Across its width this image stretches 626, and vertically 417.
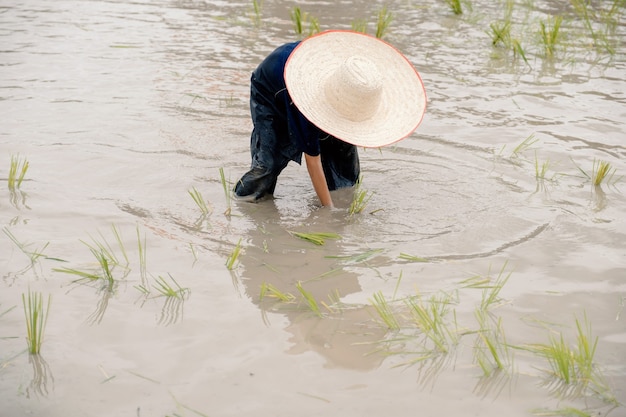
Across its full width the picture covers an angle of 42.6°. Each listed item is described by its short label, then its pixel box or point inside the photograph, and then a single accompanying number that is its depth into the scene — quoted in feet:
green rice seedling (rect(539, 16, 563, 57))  19.98
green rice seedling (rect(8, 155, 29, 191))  12.00
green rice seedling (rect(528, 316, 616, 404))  7.63
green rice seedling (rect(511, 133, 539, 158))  14.11
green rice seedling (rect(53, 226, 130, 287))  9.39
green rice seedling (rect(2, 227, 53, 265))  9.96
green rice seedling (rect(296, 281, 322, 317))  8.96
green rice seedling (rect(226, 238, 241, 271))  9.93
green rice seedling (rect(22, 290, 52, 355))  7.83
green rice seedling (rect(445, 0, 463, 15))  23.47
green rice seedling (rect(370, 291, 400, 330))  8.71
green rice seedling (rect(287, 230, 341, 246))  10.85
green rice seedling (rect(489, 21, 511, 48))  20.34
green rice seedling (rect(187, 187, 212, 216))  11.64
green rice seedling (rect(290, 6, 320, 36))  20.66
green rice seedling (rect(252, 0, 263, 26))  22.63
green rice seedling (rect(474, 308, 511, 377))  7.96
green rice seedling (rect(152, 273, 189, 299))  9.17
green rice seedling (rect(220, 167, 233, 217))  11.61
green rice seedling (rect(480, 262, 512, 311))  9.16
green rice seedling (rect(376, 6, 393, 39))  20.79
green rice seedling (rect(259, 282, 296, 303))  9.24
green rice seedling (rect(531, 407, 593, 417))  7.30
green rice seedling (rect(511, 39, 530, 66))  18.61
